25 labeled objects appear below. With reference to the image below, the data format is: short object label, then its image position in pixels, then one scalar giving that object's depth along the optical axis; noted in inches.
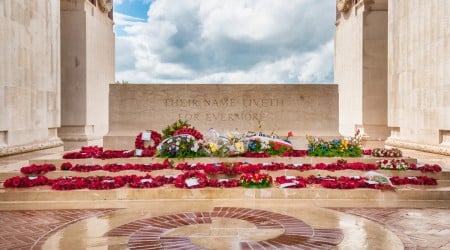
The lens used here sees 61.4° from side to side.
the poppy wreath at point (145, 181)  323.3
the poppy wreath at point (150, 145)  457.4
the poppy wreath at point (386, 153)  446.7
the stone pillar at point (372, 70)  794.8
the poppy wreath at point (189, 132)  440.1
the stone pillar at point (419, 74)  552.7
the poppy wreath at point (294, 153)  437.4
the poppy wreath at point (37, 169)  366.9
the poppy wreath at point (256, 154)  430.9
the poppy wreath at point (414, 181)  343.9
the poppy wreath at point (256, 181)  323.9
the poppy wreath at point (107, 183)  319.9
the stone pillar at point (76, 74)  768.3
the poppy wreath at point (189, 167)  379.5
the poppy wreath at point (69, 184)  320.2
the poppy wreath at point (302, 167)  382.3
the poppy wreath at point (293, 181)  325.1
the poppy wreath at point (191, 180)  323.3
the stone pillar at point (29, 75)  518.9
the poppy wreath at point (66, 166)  389.4
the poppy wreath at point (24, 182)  330.0
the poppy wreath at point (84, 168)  383.6
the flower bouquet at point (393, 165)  387.4
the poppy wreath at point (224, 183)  324.8
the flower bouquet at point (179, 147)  419.5
